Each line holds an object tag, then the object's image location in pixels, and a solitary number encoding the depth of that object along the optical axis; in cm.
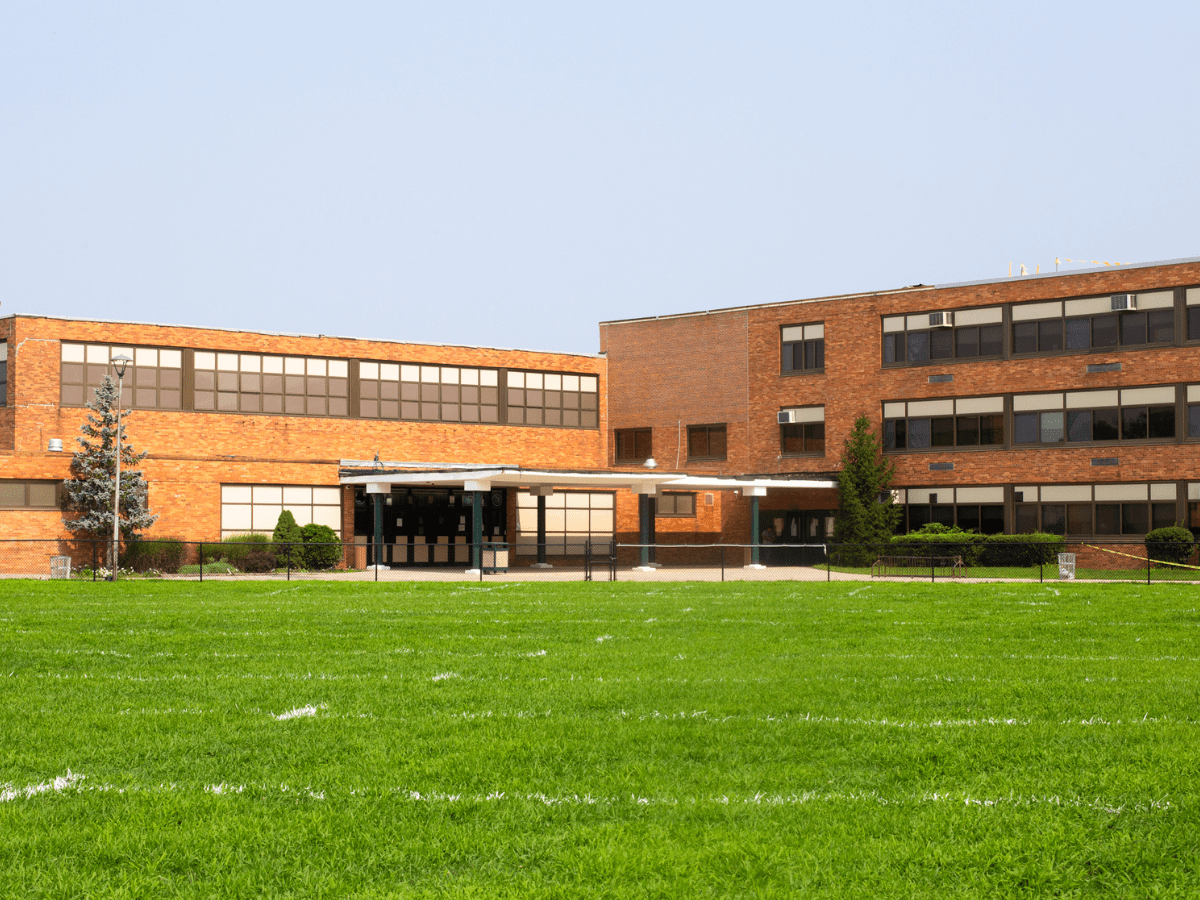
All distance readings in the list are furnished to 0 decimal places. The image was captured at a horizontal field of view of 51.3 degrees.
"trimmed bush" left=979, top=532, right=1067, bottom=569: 4384
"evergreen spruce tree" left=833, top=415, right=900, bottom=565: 4997
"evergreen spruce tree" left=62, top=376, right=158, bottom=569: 4341
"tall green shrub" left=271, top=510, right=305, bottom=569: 4366
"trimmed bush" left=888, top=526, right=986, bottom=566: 4234
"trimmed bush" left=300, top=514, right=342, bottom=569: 4300
